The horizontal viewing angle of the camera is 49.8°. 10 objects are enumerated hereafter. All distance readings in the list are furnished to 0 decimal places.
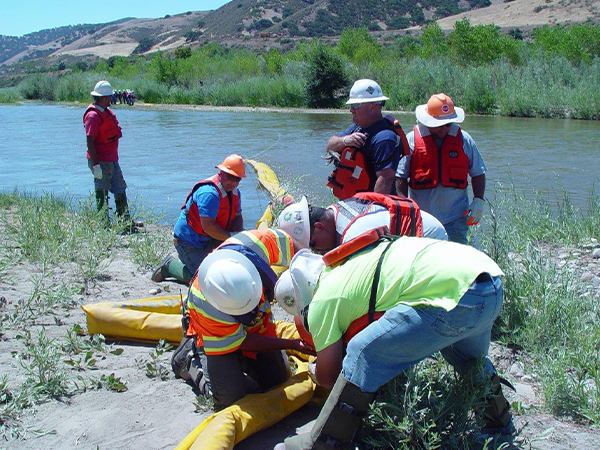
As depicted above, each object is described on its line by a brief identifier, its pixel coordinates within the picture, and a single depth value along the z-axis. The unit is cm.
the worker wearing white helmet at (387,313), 271
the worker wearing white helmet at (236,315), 344
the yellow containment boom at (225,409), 321
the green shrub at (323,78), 3291
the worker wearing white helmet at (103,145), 812
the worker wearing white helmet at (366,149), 497
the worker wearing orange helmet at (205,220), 560
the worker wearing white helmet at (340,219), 347
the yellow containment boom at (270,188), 693
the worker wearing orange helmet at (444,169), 497
